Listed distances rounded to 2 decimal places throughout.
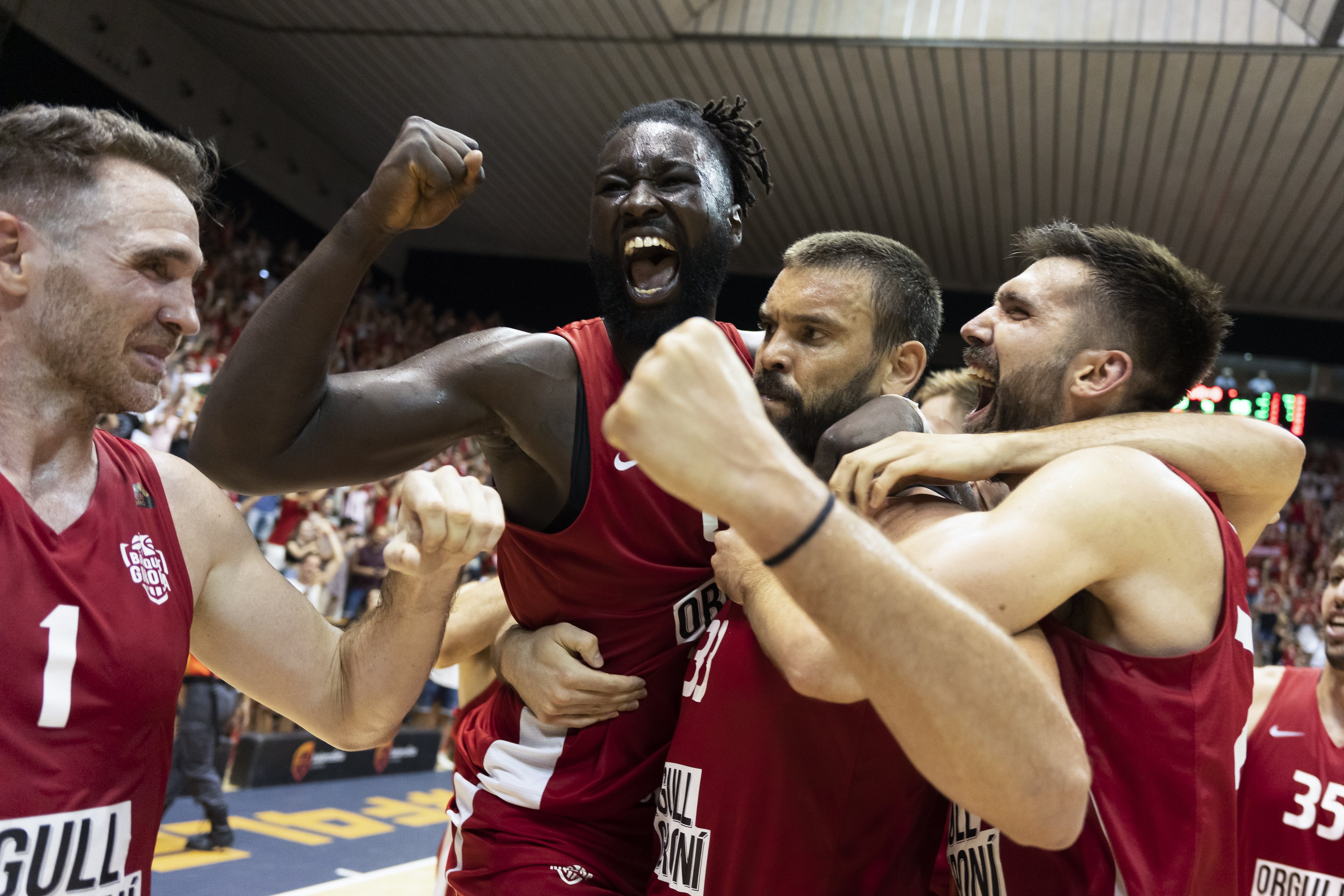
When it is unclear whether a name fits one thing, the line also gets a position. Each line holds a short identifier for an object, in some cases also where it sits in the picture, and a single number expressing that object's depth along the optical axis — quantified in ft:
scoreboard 39.04
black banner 26.89
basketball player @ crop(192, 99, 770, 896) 7.87
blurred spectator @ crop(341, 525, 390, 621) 32.68
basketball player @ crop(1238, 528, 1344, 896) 10.98
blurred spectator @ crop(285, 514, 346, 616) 28.32
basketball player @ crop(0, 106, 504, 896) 6.17
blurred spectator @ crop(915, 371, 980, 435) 14.01
